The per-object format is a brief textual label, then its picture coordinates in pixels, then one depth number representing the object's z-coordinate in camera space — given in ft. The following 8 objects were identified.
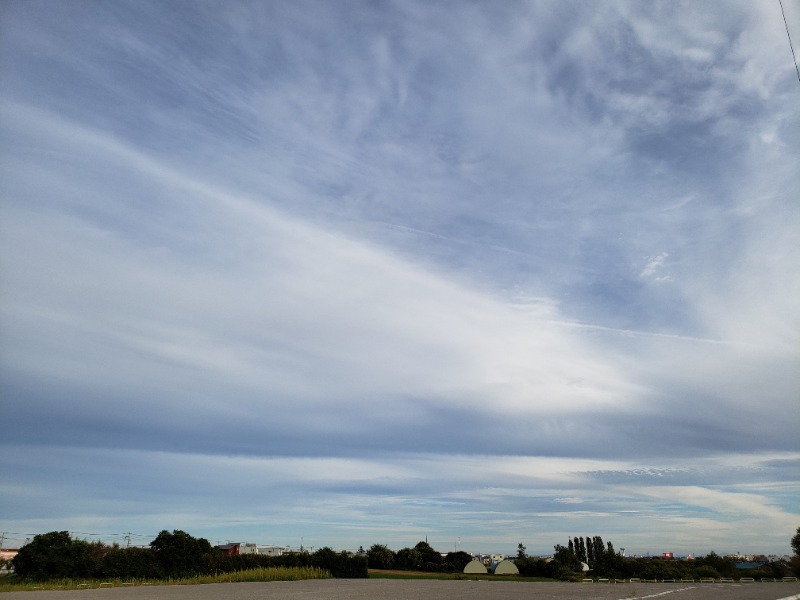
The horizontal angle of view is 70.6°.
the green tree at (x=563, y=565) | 232.73
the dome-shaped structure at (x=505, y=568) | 268.41
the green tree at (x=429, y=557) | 252.21
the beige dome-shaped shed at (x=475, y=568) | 256.11
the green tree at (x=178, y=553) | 115.44
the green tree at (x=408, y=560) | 246.06
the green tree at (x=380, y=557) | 240.73
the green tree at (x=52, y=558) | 95.50
